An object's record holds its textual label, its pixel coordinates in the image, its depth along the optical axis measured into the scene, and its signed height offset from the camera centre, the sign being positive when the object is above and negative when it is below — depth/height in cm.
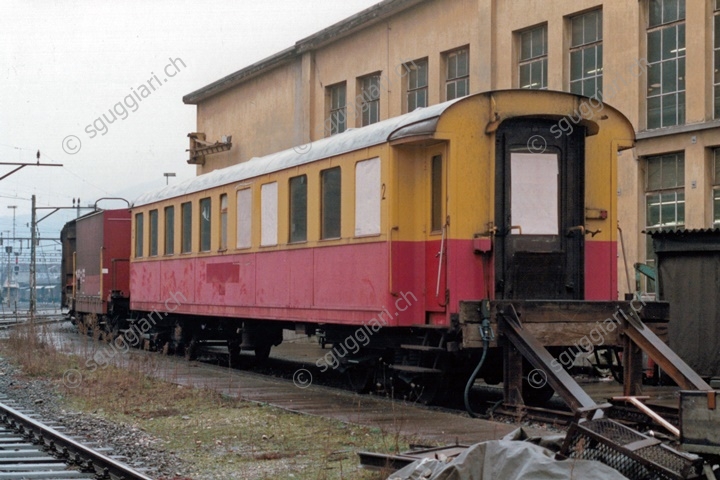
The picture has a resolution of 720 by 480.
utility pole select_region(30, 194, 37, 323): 4316 +91
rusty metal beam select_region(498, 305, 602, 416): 1058 -77
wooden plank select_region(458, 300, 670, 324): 1184 -28
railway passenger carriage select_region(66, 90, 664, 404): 1231 +75
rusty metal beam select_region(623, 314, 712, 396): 1074 -73
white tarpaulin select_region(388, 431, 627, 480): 634 -110
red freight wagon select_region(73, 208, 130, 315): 2609 +63
